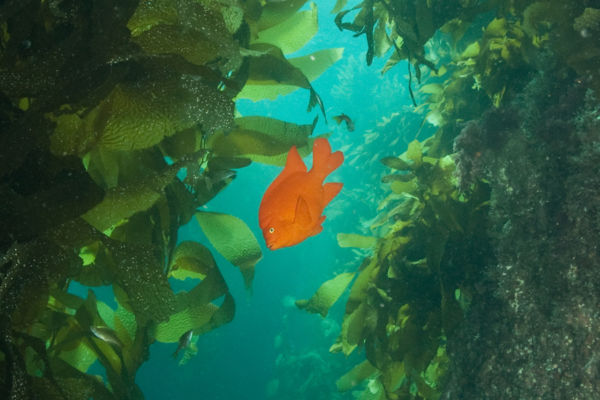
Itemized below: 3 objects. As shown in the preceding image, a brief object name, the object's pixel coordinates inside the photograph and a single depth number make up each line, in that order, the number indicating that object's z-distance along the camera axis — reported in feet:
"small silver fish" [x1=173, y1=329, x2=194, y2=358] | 5.40
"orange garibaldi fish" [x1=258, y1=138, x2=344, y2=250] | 4.40
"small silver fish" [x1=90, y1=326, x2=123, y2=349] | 4.32
